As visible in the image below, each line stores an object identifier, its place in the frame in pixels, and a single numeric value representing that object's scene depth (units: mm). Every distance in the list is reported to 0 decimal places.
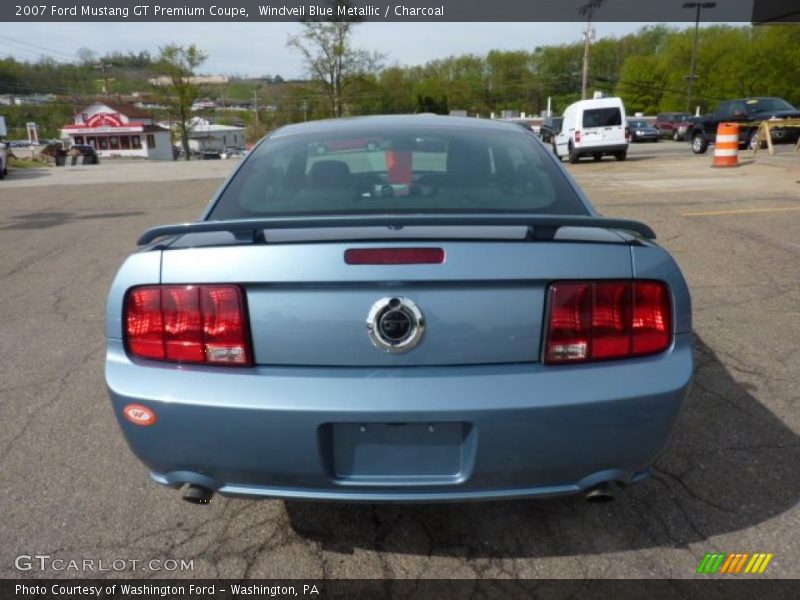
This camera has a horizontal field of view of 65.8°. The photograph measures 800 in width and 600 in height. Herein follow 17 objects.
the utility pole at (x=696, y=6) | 56250
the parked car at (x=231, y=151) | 66500
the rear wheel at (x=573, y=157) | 22162
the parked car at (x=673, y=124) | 37812
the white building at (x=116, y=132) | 66312
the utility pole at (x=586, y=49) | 43406
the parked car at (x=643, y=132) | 36919
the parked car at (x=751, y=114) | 21000
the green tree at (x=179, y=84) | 49219
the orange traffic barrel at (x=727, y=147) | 16469
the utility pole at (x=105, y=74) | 88625
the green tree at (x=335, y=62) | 36250
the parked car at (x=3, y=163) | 22719
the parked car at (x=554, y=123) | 28281
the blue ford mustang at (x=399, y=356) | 1838
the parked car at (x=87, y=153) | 41438
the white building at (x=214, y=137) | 79438
